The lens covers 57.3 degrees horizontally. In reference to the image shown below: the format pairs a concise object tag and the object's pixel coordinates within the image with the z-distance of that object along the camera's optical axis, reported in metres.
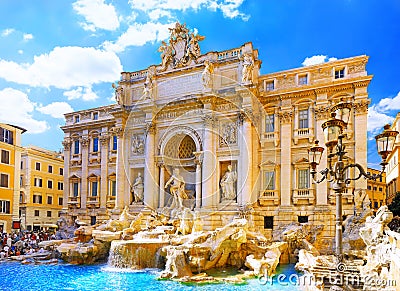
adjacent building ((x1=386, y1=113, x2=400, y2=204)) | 24.00
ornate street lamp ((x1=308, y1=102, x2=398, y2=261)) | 7.76
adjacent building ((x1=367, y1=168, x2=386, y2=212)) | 33.94
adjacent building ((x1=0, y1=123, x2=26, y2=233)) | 26.02
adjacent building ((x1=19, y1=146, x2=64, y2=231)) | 32.31
